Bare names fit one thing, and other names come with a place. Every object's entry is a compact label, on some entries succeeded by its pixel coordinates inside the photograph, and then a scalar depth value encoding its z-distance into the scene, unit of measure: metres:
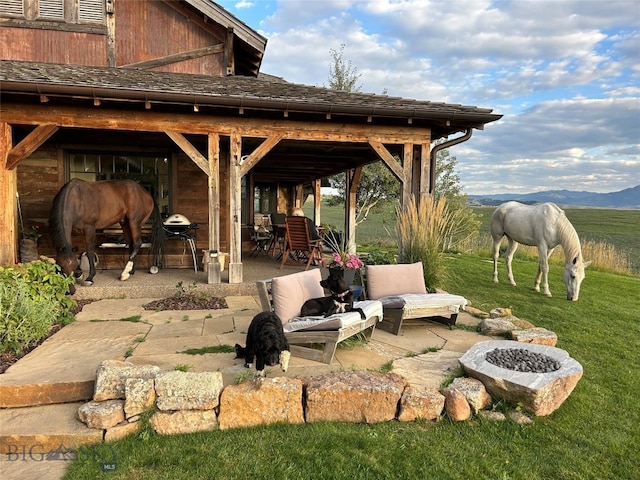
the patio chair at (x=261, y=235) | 9.71
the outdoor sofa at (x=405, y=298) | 4.19
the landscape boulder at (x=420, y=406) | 2.67
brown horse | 5.24
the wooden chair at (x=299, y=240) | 7.44
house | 5.33
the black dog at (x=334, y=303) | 3.69
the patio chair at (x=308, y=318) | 3.28
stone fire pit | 2.68
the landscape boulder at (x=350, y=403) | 2.63
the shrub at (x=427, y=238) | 5.37
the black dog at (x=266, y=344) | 2.83
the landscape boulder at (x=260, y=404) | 2.55
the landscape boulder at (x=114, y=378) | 2.61
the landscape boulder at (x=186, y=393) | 2.52
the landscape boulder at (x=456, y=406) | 2.69
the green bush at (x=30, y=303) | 3.44
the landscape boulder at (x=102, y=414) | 2.43
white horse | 6.35
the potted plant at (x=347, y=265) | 4.81
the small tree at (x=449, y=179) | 18.06
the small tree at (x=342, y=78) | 15.83
